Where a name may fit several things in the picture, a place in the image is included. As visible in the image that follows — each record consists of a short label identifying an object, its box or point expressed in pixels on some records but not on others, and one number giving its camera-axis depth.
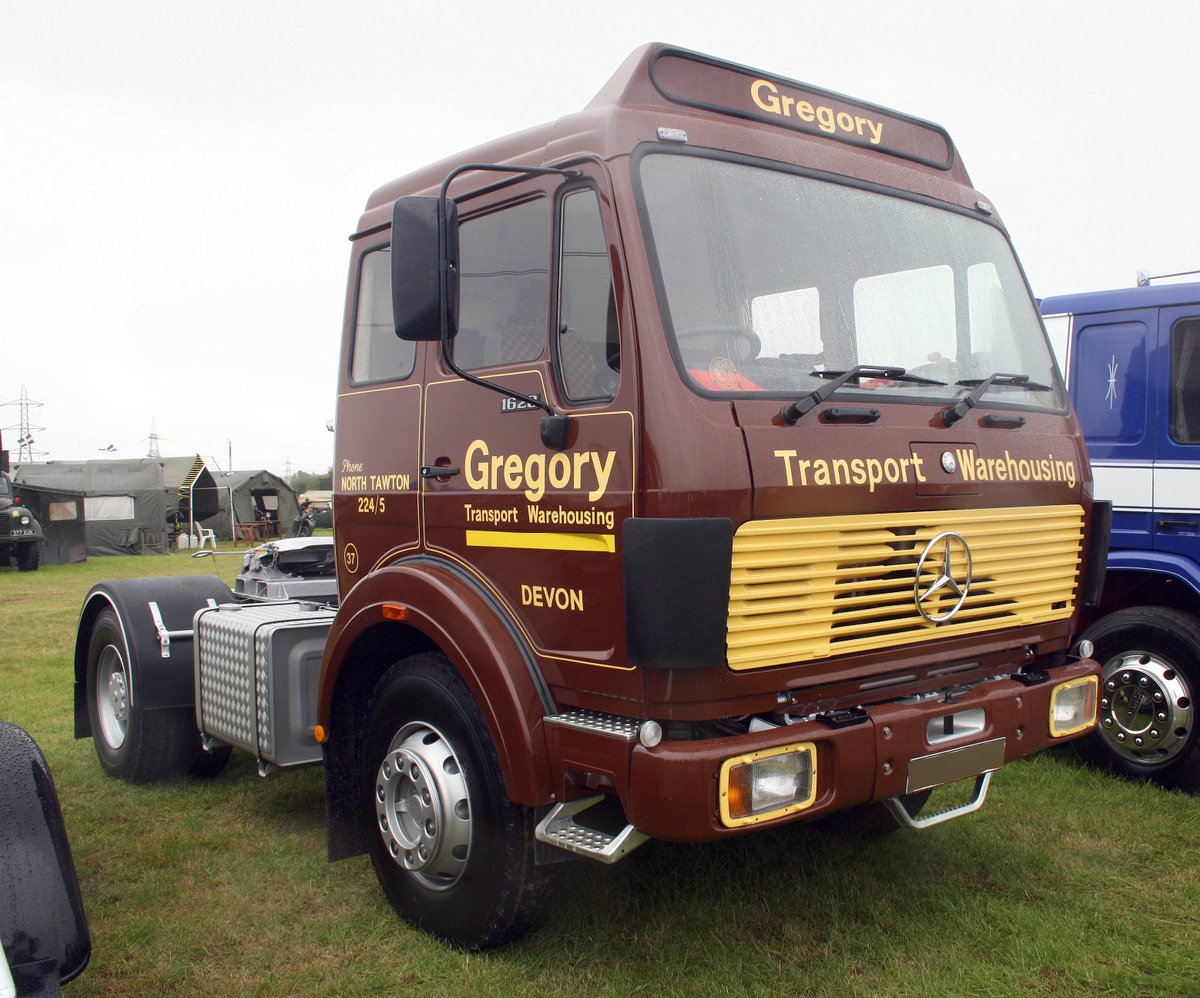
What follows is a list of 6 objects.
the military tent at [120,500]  28.67
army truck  22.97
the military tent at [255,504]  34.66
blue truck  5.32
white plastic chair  32.41
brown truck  3.03
